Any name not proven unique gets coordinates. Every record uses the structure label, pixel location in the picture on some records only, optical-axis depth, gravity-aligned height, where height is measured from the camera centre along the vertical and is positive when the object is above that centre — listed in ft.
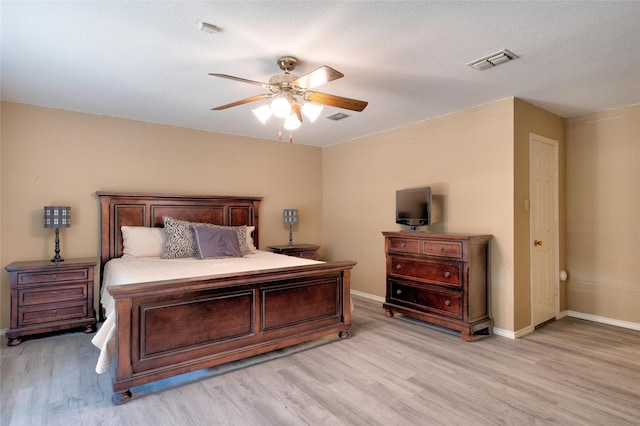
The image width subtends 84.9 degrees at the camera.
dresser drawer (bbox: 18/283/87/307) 11.09 -2.60
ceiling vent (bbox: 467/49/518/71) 8.45 +3.83
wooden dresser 11.44 -2.35
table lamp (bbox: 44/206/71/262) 11.92 -0.14
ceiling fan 8.33 +3.06
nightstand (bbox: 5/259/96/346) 10.95 -2.68
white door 12.49 -0.52
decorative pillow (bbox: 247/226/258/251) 15.85 -1.13
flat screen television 13.35 +0.24
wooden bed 7.81 -2.72
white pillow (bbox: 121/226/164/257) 13.47 -1.06
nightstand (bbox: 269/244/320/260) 16.76 -1.79
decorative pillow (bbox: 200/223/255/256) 14.40 -1.02
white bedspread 7.81 -1.67
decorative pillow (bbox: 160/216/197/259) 13.21 -1.00
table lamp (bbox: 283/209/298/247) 17.84 -0.12
